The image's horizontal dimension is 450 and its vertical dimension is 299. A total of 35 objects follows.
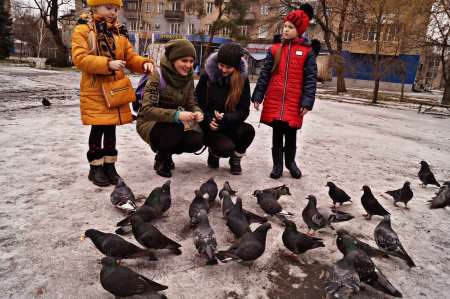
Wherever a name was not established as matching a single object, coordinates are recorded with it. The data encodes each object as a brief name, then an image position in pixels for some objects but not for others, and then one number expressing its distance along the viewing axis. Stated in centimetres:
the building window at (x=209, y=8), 4838
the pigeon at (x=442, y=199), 359
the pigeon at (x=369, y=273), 204
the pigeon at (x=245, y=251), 223
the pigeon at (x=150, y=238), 226
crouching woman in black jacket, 389
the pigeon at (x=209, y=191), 327
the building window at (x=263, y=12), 4228
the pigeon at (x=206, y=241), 227
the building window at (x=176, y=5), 5130
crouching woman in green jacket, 362
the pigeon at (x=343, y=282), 200
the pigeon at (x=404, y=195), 353
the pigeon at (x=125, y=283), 182
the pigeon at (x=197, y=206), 276
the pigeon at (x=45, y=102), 816
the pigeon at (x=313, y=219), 282
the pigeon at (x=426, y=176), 423
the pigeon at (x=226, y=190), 337
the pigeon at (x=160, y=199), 288
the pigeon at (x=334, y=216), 289
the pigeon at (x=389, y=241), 246
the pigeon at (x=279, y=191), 334
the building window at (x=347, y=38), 4003
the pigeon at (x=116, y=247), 214
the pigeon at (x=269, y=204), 301
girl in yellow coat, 310
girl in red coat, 403
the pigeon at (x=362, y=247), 237
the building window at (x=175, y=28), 5200
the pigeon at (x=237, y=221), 258
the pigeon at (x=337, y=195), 343
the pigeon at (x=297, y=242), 239
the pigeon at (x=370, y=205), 317
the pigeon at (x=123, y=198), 285
